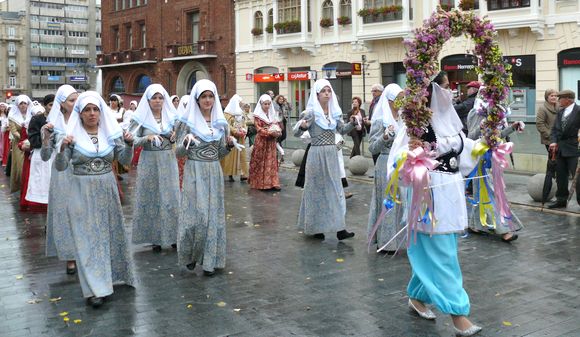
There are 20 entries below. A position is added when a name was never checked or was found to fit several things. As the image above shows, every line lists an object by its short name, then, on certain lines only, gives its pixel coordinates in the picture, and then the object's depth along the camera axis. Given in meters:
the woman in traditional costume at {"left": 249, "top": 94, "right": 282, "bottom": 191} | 14.56
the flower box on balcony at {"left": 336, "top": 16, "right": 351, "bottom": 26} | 33.19
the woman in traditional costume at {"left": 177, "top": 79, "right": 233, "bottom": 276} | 7.34
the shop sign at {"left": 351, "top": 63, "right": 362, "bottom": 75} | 29.36
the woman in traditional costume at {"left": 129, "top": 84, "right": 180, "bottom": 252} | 8.61
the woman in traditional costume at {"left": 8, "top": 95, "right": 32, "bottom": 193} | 12.65
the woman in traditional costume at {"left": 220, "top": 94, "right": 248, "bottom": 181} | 15.30
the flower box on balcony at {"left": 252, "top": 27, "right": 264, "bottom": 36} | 38.44
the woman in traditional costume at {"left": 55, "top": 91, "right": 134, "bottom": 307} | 6.41
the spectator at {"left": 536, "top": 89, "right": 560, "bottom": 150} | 12.41
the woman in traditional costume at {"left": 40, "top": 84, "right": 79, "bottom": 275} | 7.28
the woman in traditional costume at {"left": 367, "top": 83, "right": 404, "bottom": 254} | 8.09
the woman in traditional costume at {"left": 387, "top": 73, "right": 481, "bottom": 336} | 5.36
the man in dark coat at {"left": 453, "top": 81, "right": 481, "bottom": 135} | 11.48
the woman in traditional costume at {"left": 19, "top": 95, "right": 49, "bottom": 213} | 11.60
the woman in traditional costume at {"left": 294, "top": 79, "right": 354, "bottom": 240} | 9.09
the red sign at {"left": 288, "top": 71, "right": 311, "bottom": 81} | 35.56
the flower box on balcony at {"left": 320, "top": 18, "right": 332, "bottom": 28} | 34.19
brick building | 41.38
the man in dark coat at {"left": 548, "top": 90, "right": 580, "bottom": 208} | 10.87
